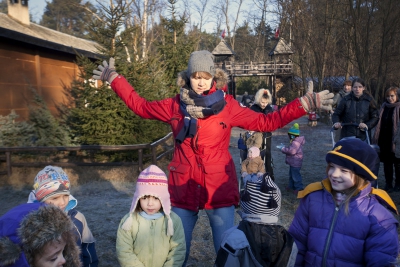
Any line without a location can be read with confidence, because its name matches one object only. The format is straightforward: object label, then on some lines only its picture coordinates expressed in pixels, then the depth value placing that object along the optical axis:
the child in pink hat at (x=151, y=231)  2.71
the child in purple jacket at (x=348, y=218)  2.17
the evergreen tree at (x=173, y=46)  15.35
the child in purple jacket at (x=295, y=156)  6.77
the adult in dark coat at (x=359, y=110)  5.81
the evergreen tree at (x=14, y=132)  8.55
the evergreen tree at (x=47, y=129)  9.06
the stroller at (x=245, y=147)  6.11
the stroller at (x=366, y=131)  5.22
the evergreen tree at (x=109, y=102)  8.73
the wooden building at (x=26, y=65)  10.14
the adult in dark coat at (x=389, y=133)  6.05
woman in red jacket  2.88
